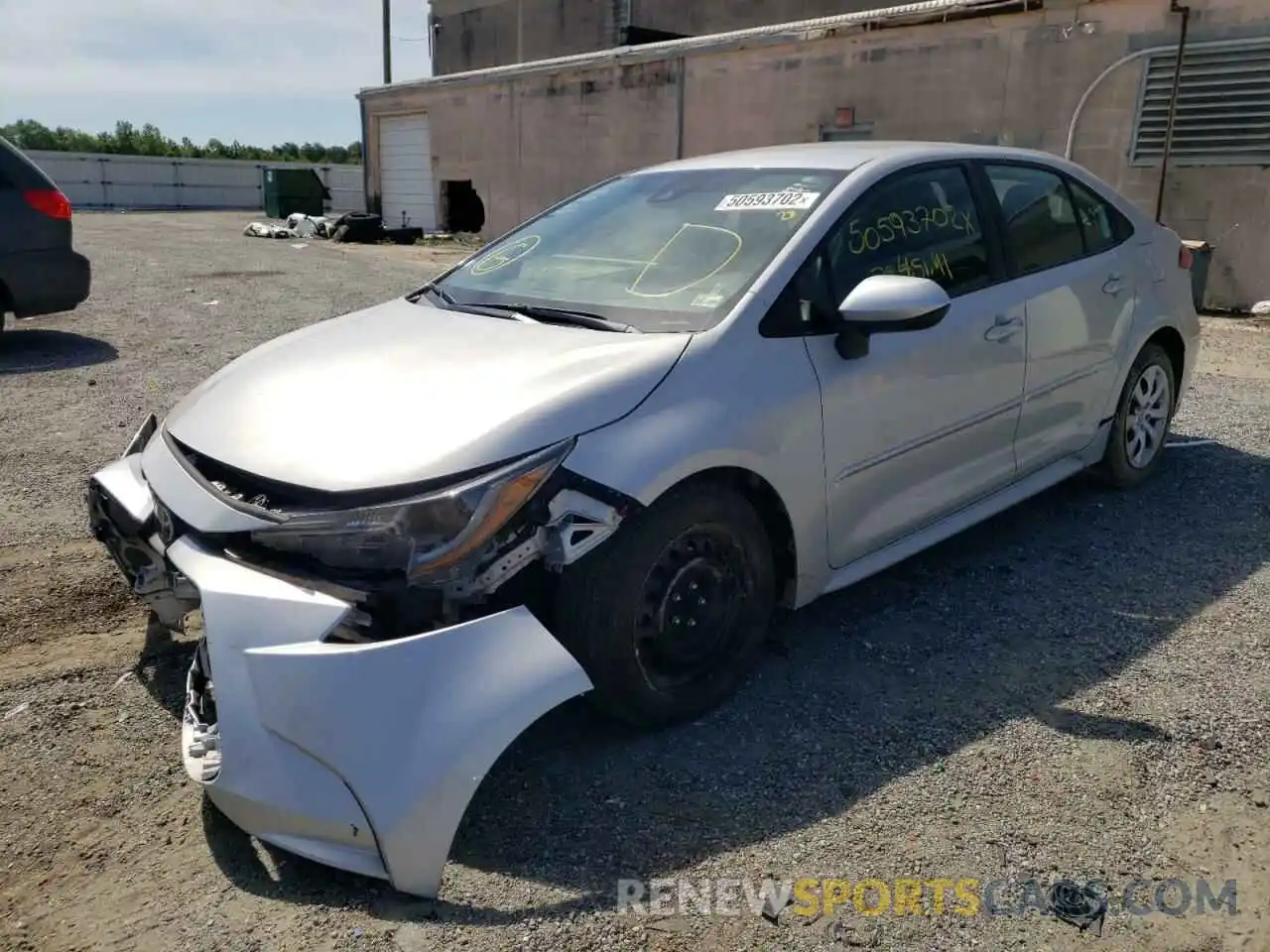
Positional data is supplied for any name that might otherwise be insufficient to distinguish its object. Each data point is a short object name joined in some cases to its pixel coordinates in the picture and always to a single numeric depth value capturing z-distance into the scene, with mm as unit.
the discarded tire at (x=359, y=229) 20734
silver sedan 2207
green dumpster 29562
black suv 7742
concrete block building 10508
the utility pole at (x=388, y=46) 33625
